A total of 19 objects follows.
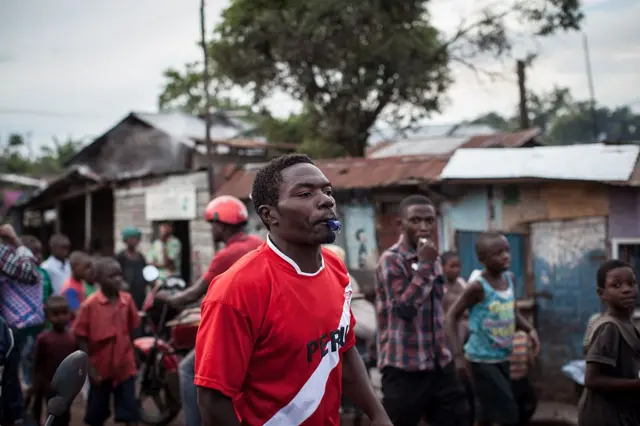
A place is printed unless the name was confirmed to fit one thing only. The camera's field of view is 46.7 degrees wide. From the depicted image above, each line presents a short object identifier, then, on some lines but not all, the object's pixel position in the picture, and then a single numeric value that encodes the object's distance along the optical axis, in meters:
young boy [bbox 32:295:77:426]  6.68
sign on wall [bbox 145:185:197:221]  14.78
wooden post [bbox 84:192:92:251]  17.70
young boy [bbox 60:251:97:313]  8.02
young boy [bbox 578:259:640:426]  3.99
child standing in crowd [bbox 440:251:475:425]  7.08
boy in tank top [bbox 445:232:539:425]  5.58
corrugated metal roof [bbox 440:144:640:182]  8.19
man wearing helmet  5.38
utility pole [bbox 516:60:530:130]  18.00
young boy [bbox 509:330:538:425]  6.33
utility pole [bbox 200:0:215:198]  15.05
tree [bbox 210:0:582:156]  17.69
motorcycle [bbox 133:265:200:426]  7.32
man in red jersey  2.65
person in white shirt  8.95
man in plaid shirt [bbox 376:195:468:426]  5.04
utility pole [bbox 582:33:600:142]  20.08
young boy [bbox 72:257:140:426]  6.52
